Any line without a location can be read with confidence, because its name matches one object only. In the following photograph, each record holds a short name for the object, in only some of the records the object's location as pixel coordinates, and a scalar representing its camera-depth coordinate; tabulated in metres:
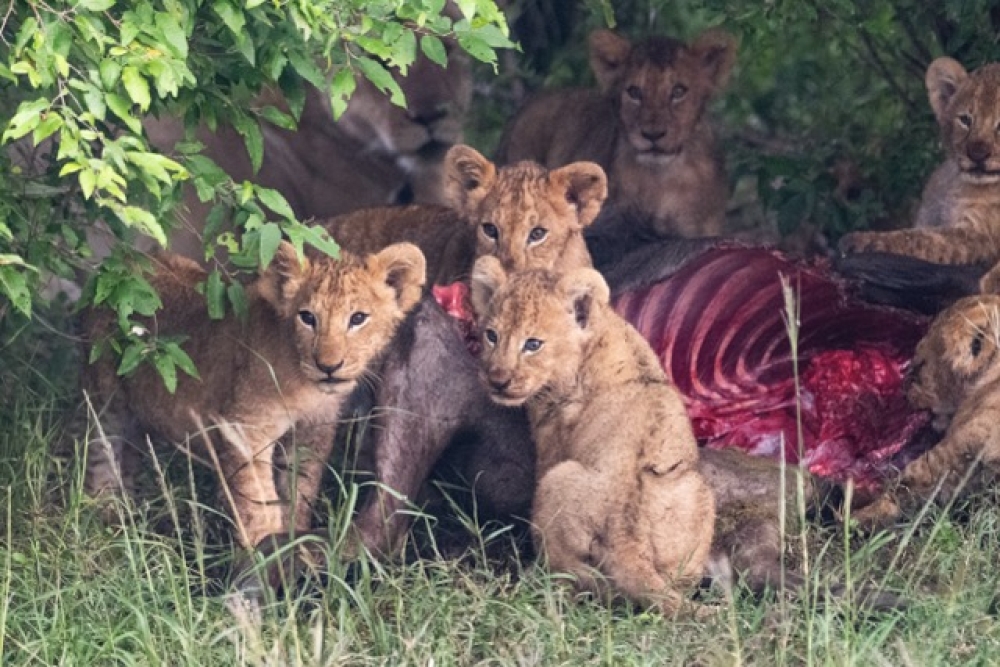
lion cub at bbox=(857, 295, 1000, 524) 11.24
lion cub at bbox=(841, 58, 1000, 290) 13.19
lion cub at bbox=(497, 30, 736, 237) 14.63
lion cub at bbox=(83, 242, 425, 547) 11.41
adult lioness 15.14
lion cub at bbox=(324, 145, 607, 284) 12.76
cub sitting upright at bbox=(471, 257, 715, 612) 10.63
